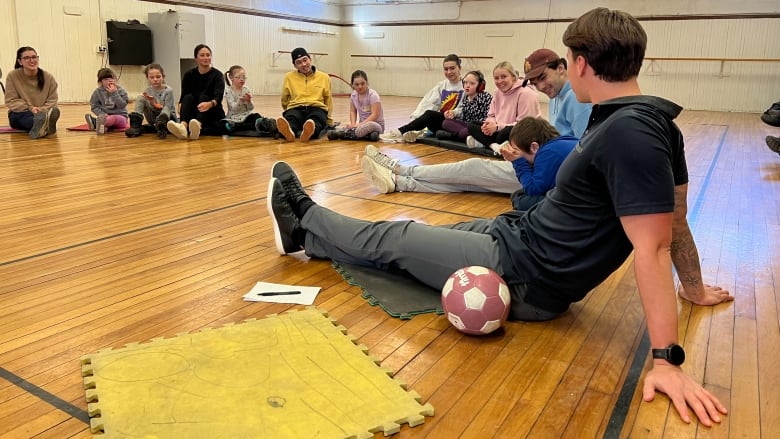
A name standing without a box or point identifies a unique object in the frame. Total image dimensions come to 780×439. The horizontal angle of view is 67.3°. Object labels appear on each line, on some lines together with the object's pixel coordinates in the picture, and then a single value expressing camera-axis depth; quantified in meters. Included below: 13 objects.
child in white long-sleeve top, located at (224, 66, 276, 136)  7.07
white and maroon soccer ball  1.94
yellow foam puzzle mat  1.46
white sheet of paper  2.26
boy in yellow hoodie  7.11
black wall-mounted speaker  10.99
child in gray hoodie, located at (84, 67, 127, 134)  7.10
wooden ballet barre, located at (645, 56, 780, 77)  13.06
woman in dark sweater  6.94
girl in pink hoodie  5.26
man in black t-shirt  1.54
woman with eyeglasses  6.41
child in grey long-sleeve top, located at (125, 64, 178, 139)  6.82
